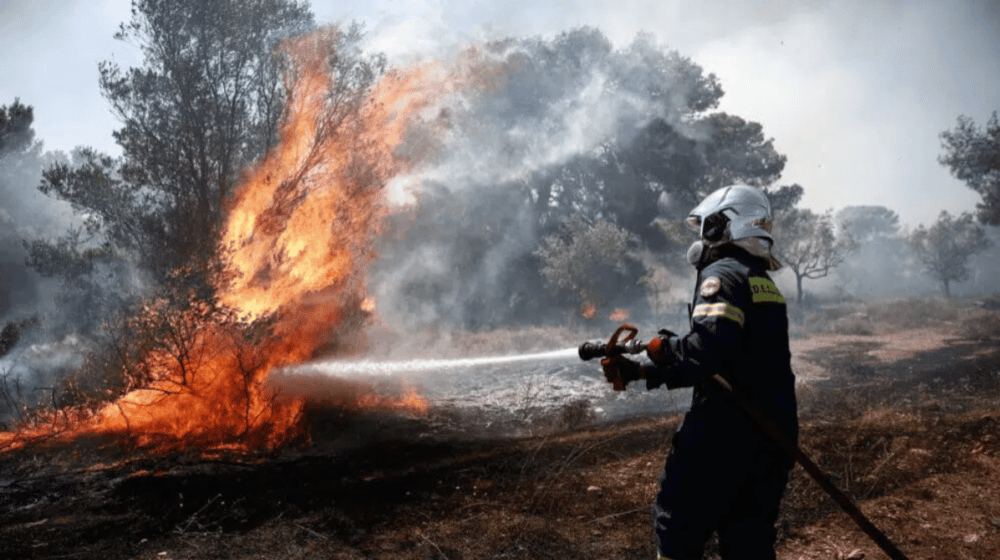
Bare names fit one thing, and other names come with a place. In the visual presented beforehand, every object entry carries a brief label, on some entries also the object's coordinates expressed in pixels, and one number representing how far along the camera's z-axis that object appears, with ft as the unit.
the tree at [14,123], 64.85
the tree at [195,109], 43.75
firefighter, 9.41
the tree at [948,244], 142.00
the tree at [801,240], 103.50
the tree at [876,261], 201.77
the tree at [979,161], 91.97
